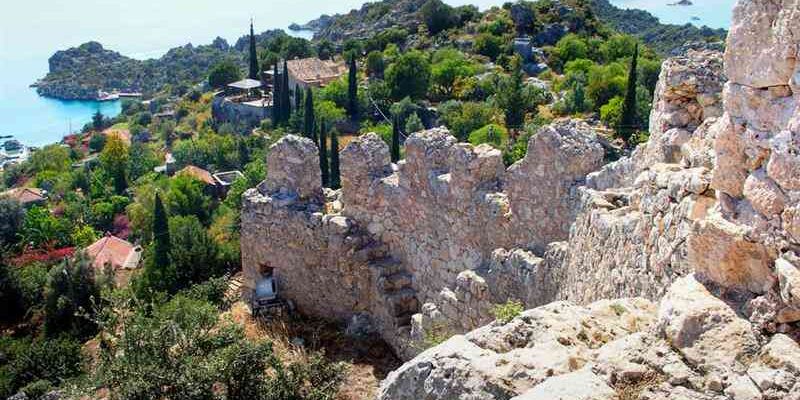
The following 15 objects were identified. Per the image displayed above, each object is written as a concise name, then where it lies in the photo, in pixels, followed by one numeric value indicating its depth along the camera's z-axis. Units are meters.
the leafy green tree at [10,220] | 42.72
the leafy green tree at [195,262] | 18.88
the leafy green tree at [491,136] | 36.22
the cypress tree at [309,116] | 42.41
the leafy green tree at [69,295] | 21.28
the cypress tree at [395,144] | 34.12
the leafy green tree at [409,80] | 50.81
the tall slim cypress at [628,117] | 30.95
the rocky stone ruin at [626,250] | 3.99
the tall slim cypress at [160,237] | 24.46
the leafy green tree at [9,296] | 24.00
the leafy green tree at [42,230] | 43.12
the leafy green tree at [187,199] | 41.91
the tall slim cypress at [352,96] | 50.56
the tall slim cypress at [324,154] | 33.31
